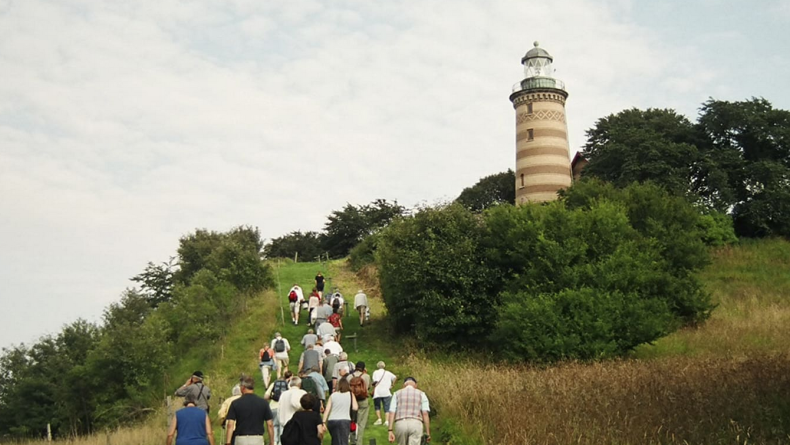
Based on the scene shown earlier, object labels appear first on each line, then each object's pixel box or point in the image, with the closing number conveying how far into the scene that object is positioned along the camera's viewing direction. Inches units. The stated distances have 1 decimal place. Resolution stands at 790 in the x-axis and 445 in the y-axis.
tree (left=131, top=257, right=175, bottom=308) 2348.7
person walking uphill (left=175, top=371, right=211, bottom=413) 541.6
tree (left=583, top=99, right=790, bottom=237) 1707.7
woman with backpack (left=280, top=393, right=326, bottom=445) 406.3
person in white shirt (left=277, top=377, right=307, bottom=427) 497.0
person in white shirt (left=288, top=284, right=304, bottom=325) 1141.7
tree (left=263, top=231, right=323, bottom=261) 2871.6
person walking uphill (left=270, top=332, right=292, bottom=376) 794.2
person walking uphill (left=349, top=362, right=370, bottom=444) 557.6
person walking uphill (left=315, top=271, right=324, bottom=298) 1171.0
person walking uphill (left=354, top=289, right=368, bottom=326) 1132.7
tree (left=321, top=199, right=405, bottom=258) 2544.3
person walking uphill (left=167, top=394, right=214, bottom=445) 405.7
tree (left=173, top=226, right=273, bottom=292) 1439.5
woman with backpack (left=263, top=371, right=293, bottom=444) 560.7
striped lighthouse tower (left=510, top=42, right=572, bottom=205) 1942.7
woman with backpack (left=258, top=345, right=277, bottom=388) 769.6
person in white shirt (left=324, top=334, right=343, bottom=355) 740.0
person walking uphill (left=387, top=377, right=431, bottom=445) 470.0
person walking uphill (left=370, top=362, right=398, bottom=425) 631.8
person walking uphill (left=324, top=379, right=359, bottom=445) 476.4
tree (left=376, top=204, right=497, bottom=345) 1012.5
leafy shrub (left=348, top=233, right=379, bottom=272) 1839.8
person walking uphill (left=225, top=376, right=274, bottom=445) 419.5
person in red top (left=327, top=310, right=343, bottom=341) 987.3
